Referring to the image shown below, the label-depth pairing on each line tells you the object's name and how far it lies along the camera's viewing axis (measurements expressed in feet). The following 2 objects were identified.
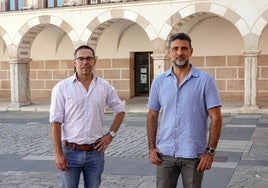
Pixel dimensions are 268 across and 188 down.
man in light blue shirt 11.91
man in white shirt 13.05
